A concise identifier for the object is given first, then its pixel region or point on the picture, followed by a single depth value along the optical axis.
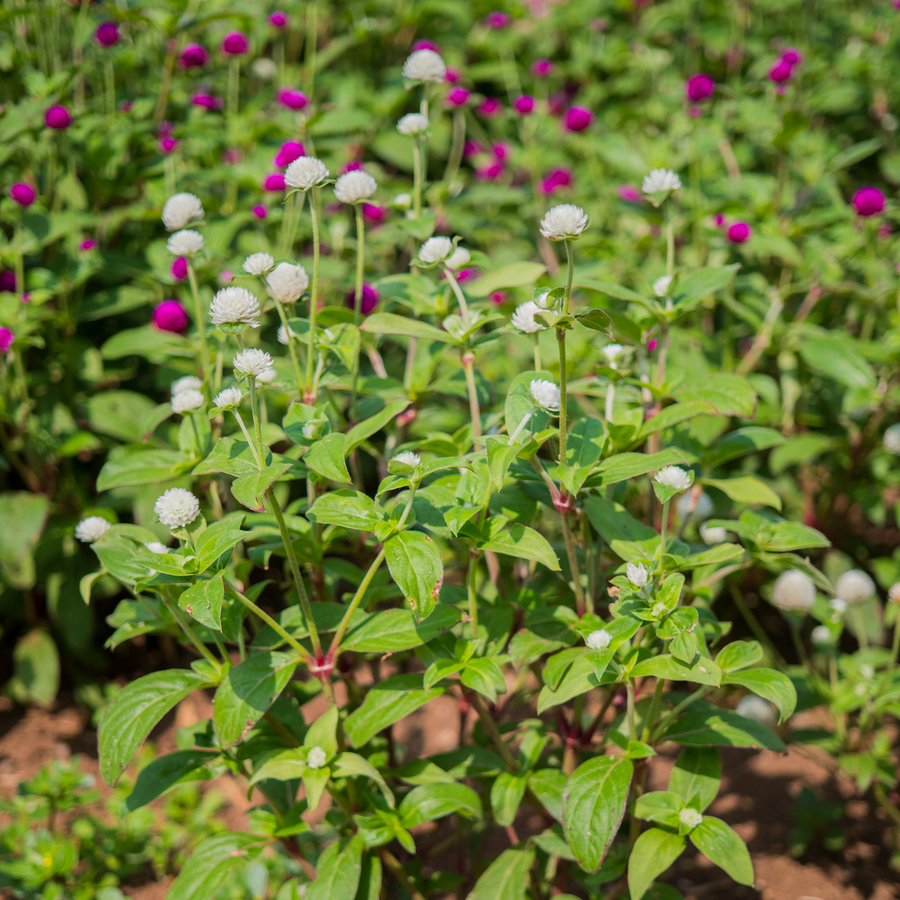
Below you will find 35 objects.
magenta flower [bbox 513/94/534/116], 2.01
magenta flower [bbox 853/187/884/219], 1.64
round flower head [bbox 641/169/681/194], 1.38
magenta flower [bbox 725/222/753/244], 1.64
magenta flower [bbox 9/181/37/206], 1.58
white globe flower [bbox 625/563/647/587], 1.28
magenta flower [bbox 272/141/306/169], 1.54
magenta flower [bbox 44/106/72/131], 1.59
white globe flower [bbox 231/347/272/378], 1.26
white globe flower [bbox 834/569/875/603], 1.53
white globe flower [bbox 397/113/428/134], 1.42
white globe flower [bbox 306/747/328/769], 1.29
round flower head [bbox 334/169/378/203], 1.37
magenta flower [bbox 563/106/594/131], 1.97
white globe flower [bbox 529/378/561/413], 1.28
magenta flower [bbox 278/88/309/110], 1.69
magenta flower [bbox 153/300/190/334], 1.54
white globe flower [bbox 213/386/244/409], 1.28
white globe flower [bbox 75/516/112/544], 1.38
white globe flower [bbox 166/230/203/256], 1.39
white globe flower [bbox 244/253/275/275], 1.32
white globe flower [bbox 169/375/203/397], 1.39
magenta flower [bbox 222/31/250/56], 1.87
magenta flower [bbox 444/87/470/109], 1.81
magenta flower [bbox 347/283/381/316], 1.48
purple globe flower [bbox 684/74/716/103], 1.86
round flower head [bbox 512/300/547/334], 1.31
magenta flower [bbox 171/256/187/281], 1.53
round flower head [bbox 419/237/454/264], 1.36
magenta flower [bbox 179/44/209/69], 1.79
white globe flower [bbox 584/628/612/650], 1.29
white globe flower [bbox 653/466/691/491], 1.29
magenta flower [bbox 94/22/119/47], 1.75
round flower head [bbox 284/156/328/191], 1.32
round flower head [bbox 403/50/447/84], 1.44
